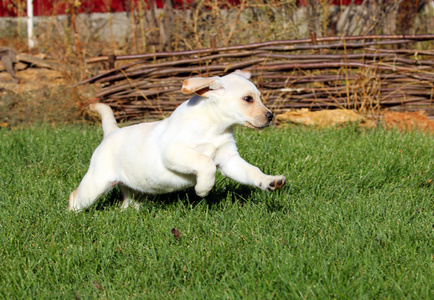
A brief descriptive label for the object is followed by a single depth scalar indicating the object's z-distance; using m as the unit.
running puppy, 5.93
